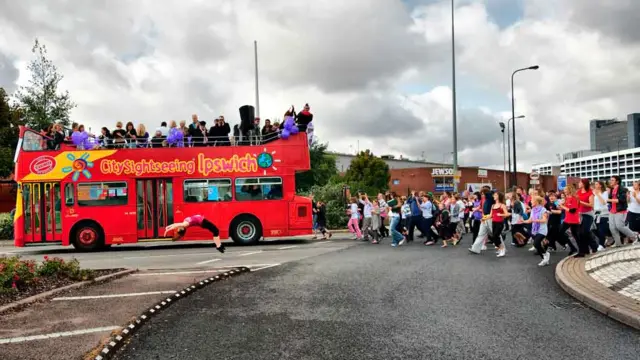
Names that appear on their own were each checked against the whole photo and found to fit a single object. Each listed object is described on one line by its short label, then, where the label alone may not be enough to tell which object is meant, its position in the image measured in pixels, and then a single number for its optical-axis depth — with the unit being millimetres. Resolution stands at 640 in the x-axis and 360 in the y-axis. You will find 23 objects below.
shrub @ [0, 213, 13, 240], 26844
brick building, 79688
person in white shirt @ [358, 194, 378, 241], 20156
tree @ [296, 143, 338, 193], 64625
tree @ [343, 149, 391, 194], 72125
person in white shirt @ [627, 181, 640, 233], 12844
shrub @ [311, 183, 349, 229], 29359
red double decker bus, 18125
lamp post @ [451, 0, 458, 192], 27703
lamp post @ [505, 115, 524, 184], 48494
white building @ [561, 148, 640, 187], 181875
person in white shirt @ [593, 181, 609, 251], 14013
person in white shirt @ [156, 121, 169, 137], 19188
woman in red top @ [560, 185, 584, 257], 11953
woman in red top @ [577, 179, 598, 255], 11852
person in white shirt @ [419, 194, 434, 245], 17844
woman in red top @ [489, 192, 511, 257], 13891
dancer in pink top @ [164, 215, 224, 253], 9922
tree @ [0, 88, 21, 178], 36594
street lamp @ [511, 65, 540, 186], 34781
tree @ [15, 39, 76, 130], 33938
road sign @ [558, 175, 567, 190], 32562
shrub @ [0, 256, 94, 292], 8289
